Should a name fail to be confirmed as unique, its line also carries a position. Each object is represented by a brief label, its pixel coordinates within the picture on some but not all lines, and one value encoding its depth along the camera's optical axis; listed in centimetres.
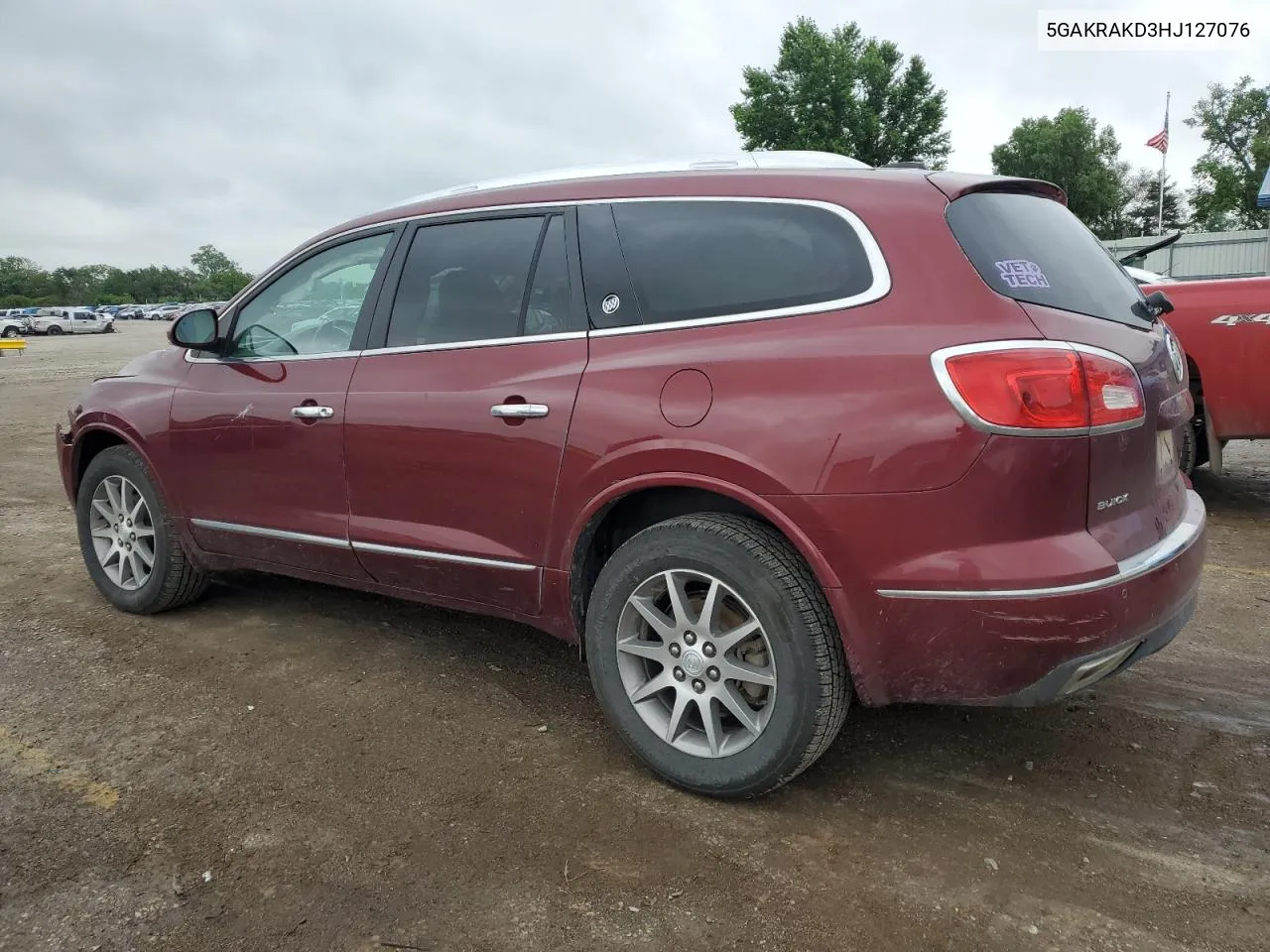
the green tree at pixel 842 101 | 4469
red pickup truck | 583
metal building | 2688
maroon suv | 237
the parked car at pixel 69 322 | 5106
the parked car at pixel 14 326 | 4481
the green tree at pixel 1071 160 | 5019
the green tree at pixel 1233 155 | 5016
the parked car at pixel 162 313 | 7738
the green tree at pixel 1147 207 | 6038
